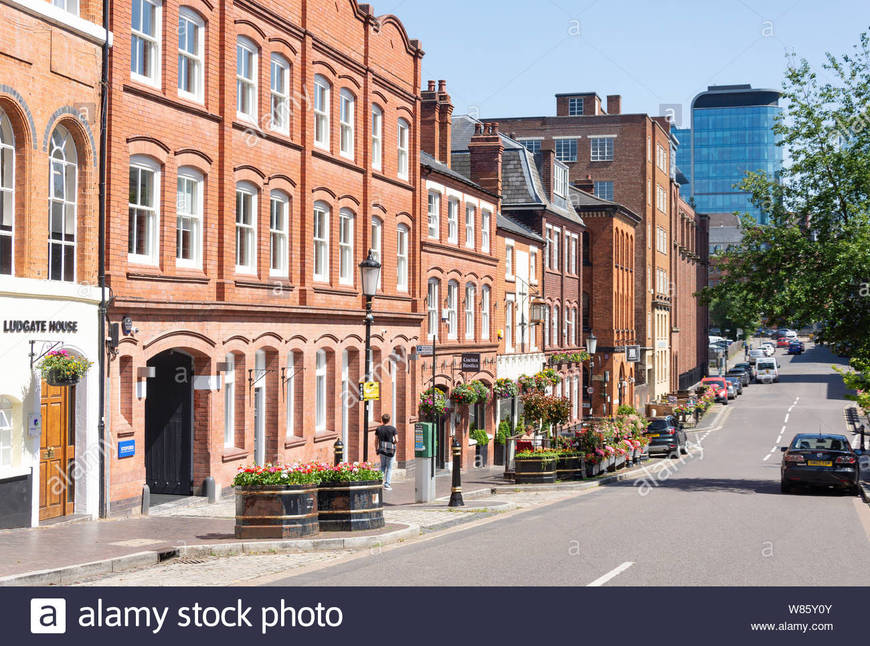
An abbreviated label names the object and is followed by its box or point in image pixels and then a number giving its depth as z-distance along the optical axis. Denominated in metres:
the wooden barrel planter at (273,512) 16.45
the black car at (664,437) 46.44
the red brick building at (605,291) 63.84
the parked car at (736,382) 86.19
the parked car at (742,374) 93.56
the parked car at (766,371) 98.94
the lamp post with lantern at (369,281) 21.92
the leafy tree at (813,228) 28.22
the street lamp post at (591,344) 47.62
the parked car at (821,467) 26.80
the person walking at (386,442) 26.44
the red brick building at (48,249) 17.61
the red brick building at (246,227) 20.88
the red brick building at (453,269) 36.81
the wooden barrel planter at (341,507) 17.22
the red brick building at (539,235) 45.72
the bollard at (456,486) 23.30
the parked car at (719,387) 80.00
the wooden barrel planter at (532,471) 31.50
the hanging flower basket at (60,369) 17.83
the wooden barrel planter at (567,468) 32.91
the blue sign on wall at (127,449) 20.00
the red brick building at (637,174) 76.81
